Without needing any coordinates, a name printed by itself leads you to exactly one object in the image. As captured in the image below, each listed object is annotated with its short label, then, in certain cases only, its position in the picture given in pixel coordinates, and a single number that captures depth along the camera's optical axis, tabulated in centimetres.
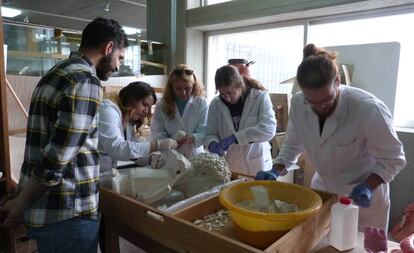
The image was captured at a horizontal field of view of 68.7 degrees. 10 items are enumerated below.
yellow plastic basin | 86
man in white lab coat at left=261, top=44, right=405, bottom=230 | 112
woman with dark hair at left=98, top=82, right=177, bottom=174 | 139
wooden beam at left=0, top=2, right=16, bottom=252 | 162
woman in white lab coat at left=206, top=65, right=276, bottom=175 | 181
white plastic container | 87
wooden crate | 84
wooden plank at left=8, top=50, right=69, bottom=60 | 246
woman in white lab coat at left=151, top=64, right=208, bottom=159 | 195
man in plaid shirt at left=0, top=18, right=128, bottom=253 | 89
